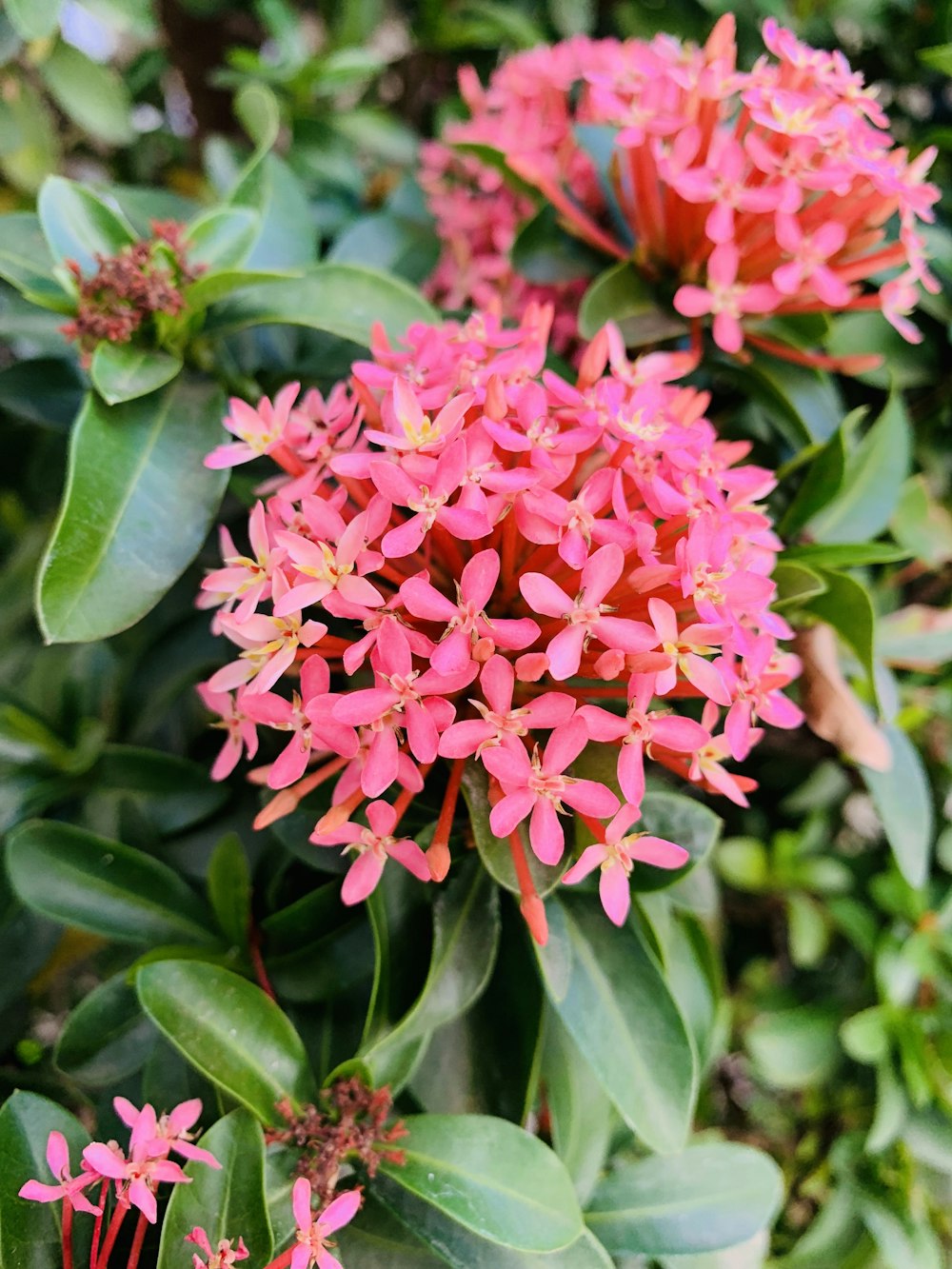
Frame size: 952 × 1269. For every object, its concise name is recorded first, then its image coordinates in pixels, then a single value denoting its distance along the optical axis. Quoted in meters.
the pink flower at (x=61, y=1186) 0.15
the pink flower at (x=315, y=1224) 0.15
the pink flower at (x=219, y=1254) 0.15
